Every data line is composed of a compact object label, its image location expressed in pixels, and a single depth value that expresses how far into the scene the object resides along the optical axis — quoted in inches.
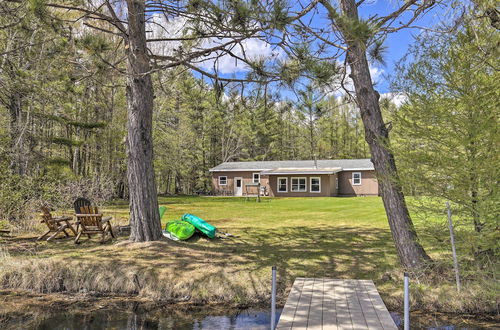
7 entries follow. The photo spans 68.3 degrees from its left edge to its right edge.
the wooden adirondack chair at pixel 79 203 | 309.7
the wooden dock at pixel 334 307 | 146.5
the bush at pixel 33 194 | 332.7
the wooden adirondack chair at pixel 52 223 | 305.3
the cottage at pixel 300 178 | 1040.2
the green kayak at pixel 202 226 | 323.9
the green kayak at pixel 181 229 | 313.4
